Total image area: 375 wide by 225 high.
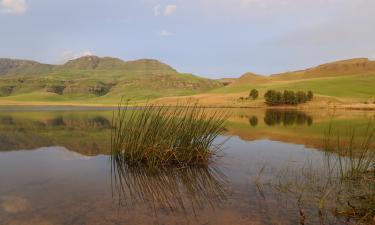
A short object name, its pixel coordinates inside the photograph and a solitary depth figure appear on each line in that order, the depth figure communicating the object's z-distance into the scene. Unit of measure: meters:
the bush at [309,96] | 62.04
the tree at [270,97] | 60.30
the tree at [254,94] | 68.89
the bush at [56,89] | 141.34
